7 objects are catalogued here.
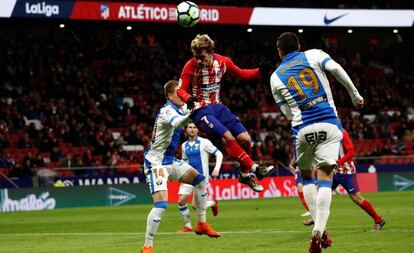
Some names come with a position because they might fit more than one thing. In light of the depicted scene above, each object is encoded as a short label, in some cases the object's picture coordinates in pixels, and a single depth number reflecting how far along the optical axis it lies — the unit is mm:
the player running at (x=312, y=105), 10547
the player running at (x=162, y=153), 11844
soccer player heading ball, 12164
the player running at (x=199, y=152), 20250
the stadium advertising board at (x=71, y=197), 28203
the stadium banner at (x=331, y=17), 39469
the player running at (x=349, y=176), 15242
